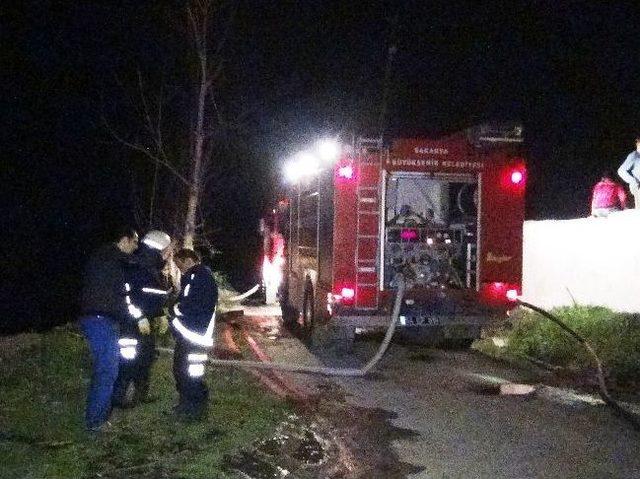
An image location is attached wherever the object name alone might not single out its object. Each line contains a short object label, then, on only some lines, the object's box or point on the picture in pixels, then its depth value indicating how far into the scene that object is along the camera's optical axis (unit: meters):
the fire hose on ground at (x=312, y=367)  9.97
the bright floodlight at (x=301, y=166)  12.11
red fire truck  10.73
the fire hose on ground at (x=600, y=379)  7.74
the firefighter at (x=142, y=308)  7.25
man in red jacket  13.30
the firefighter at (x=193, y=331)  7.08
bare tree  14.52
